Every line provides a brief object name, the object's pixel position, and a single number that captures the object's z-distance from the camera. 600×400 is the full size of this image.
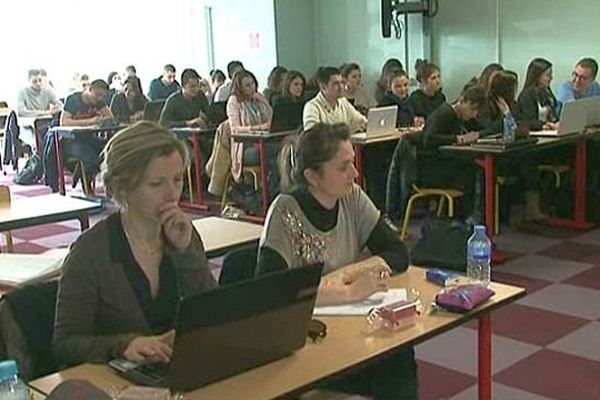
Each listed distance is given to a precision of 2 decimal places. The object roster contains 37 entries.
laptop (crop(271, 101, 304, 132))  6.89
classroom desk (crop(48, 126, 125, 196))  7.83
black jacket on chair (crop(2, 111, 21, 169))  9.81
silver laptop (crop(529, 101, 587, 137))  6.06
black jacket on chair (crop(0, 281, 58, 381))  2.04
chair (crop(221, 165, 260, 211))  7.02
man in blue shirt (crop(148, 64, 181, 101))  10.90
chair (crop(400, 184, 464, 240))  5.64
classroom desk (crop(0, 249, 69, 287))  2.89
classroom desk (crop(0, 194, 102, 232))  3.81
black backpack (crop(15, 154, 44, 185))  9.30
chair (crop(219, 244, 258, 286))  2.55
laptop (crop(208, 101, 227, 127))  8.02
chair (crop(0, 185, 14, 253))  4.23
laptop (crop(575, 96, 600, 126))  6.32
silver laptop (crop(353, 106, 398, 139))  6.41
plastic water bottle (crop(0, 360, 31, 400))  1.61
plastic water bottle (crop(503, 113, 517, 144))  5.51
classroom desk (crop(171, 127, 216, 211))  7.49
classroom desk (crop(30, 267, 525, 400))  1.75
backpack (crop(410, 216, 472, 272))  4.81
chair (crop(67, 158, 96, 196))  8.09
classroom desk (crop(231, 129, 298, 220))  6.69
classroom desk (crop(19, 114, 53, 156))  9.41
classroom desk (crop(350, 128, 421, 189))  6.26
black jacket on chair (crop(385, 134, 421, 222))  5.59
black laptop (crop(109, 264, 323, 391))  1.65
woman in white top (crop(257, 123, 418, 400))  2.49
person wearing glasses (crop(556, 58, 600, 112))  7.46
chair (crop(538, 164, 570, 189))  6.48
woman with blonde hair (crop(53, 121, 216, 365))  2.03
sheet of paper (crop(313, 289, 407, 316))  2.23
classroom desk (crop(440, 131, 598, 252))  5.38
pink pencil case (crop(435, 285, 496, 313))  2.18
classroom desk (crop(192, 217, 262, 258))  3.31
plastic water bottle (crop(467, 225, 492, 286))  2.62
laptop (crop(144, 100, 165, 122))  8.43
